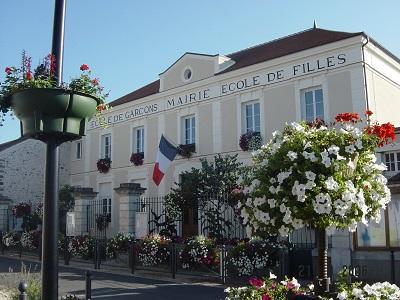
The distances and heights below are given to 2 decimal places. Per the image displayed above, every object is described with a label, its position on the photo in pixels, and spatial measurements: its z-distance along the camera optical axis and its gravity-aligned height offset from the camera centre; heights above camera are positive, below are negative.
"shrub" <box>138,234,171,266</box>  13.92 -1.08
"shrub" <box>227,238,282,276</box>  11.58 -1.11
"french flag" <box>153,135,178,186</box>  17.97 +2.08
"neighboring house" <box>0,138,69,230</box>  25.69 +2.38
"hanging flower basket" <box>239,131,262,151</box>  17.22 +2.51
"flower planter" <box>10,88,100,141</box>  3.95 +0.85
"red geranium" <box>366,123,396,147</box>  4.33 +0.69
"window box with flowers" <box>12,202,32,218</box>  23.12 +0.23
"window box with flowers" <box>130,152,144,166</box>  21.88 +2.45
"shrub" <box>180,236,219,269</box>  12.72 -1.09
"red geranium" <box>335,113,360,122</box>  4.50 +0.85
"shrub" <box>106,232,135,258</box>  15.45 -0.95
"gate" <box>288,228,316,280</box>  11.59 -1.25
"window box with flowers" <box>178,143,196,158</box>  19.64 +2.51
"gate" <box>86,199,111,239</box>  20.97 -0.18
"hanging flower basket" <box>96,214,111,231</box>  21.72 -0.37
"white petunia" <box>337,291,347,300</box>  3.94 -0.69
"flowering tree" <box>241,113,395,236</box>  4.12 +0.26
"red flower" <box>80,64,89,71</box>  4.39 +1.31
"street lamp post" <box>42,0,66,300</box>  3.88 +0.01
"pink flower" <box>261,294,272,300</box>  4.28 -0.75
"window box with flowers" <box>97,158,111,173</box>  23.52 +2.34
